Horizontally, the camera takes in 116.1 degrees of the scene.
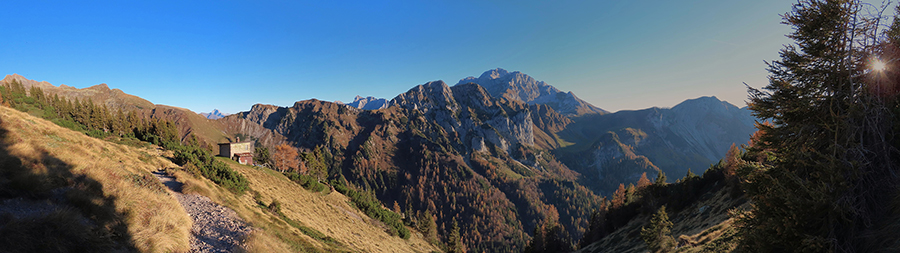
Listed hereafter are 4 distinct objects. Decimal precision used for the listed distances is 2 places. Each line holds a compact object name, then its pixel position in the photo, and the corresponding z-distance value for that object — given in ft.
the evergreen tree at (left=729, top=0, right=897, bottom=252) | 33.24
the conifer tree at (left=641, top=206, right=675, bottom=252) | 87.97
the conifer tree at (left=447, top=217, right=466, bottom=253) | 249.06
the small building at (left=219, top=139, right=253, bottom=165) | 199.31
